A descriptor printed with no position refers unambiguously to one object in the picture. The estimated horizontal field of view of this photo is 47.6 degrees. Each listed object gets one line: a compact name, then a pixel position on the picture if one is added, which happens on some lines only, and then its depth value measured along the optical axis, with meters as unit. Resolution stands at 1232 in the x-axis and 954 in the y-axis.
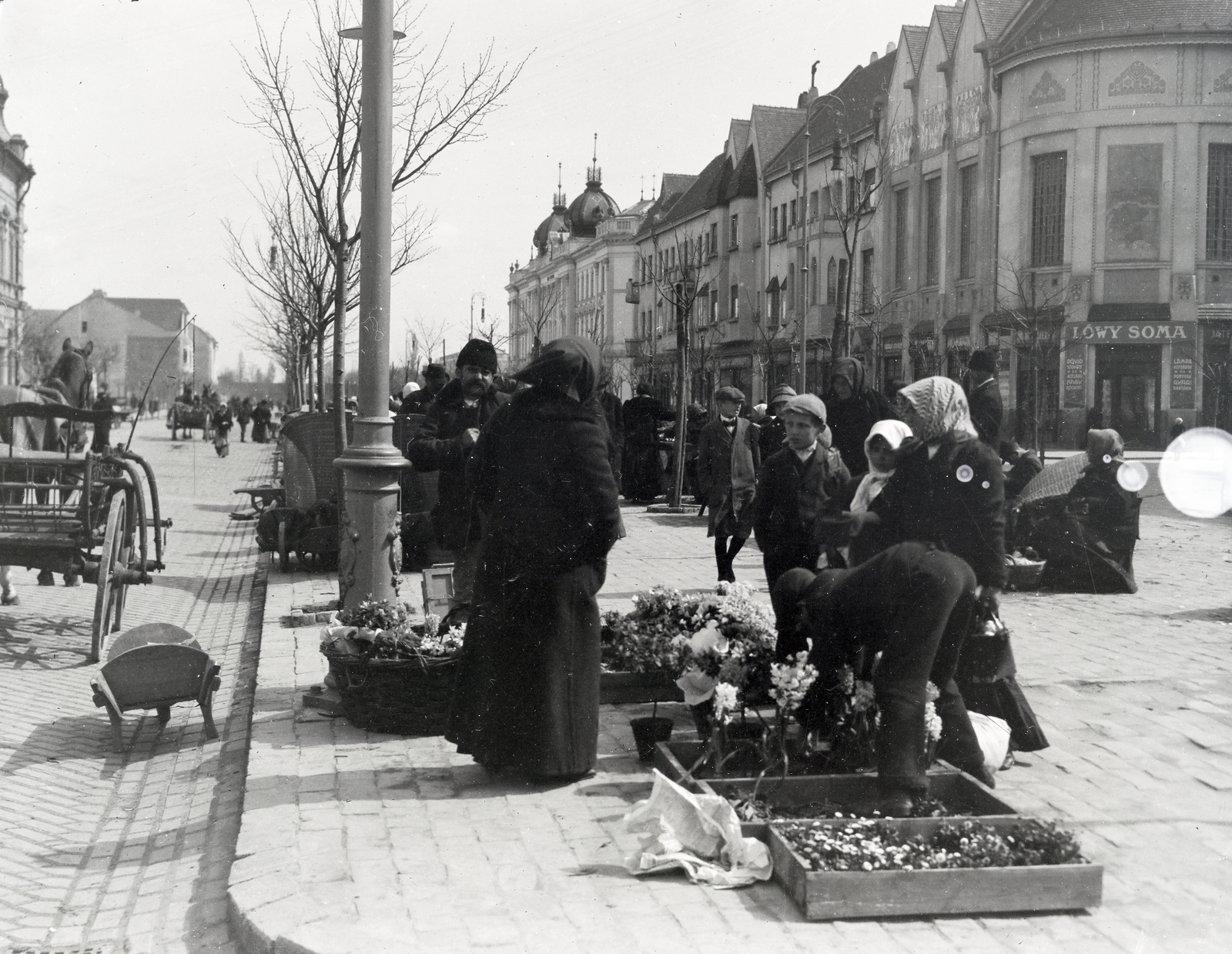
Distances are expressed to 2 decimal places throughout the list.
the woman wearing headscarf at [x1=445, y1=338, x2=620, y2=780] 5.54
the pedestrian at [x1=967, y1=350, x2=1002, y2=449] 9.13
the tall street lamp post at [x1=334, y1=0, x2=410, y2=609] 7.40
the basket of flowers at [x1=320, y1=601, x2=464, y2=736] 6.44
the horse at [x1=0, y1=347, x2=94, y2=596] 10.12
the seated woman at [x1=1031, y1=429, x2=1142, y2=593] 11.66
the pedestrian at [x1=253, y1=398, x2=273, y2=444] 54.62
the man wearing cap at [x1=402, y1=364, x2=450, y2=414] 11.59
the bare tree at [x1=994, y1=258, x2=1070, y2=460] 36.09
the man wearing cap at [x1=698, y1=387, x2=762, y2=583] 10.93
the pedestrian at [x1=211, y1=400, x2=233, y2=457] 40.41
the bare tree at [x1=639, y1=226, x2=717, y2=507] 20.05
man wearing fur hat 7.07
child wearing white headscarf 5.28
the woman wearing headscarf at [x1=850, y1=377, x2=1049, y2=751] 5.13
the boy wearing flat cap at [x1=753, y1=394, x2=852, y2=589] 7.57
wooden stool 6.74
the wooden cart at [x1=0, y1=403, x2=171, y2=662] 8.99
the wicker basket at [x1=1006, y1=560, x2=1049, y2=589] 11.61
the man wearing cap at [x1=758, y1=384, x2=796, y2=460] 12.89
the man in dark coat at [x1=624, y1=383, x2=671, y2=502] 21.53
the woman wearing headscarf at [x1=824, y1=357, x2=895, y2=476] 8.77
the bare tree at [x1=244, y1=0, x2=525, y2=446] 11.77
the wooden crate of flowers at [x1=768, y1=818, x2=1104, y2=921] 4.16
